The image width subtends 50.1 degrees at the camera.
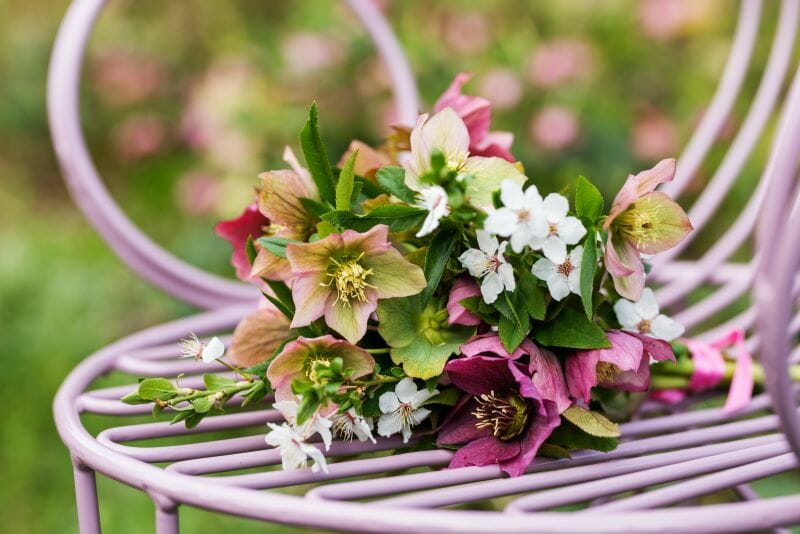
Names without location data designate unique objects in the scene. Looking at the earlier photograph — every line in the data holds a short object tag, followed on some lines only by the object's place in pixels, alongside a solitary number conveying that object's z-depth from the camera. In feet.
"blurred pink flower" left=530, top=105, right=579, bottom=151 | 6.63
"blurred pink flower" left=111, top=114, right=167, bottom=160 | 8.60
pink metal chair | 1.76
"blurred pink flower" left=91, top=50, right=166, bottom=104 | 9.02
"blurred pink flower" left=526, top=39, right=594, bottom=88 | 6.86
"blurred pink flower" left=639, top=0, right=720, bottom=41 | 7.09
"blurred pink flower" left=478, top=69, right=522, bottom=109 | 6.68
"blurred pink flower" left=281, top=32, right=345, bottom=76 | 6.89
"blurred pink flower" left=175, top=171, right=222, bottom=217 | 7.57
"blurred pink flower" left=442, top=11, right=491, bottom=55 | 7.06
